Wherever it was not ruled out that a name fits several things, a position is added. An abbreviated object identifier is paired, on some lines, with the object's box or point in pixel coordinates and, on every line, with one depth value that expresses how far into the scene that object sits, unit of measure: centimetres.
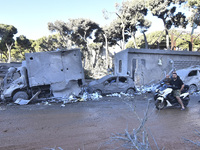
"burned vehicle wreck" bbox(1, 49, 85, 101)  787
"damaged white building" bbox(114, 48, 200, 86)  1331
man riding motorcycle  581
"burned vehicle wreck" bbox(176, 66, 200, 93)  1028
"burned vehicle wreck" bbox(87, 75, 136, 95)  942
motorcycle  596
